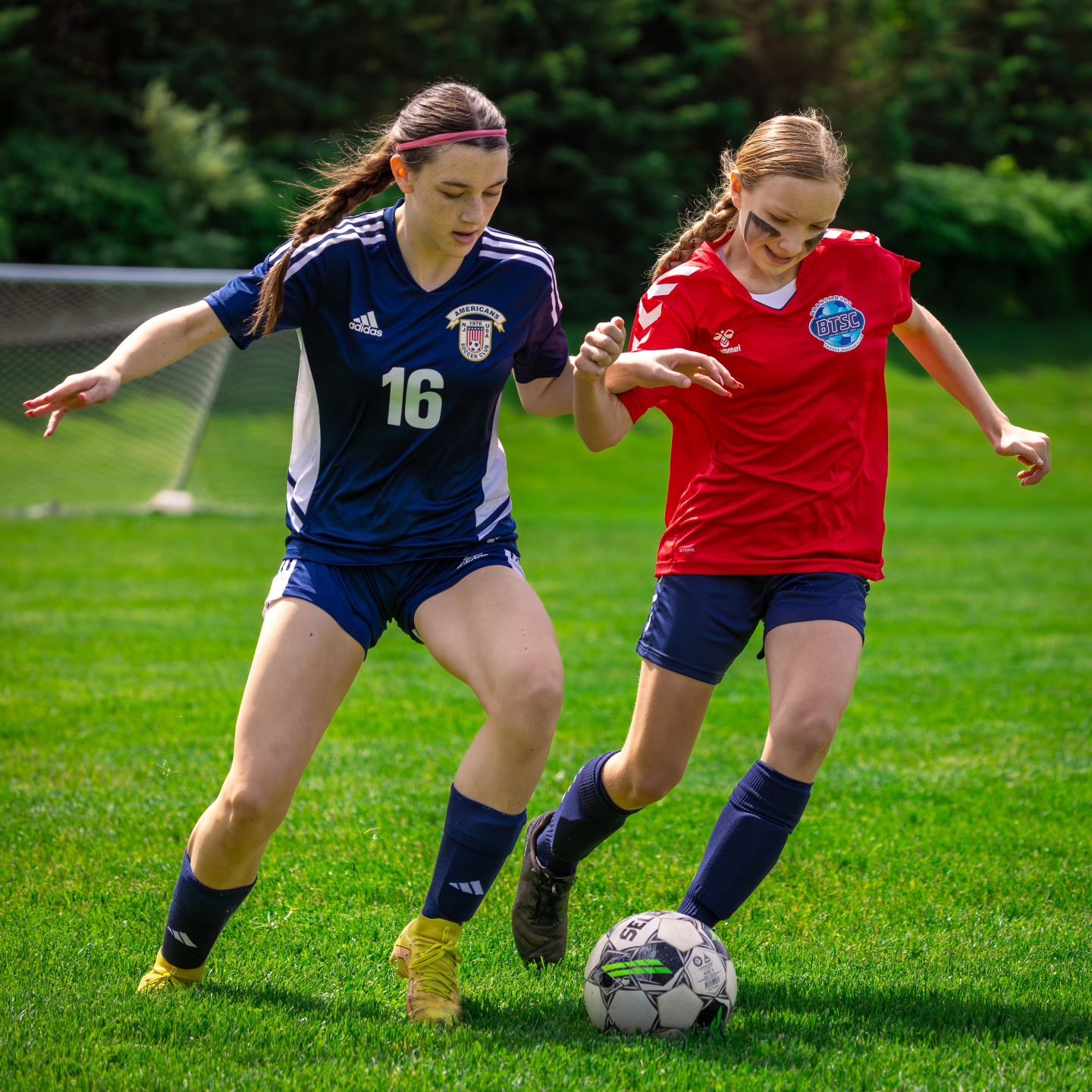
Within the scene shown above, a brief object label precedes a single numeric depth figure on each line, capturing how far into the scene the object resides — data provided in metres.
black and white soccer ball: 7.39
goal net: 35.78
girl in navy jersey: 7.57
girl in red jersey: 8.02
